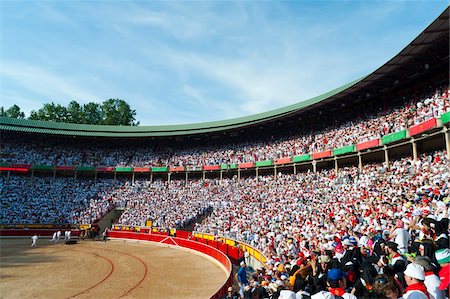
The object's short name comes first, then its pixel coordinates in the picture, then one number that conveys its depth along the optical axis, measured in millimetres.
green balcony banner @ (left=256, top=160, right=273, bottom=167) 35528
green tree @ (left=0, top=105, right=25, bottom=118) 90338
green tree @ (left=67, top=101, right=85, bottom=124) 87625
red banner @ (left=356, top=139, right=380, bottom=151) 23270
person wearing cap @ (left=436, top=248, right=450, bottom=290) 3906
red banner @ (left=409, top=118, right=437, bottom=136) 18053
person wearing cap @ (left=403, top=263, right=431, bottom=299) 3646
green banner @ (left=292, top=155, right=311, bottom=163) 30969
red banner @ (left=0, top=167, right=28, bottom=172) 43094
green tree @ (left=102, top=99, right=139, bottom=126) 90188
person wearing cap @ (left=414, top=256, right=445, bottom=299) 4094
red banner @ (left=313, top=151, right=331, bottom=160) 28516
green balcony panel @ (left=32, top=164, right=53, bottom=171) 45188
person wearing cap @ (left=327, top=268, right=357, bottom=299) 4250
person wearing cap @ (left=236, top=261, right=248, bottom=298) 10931
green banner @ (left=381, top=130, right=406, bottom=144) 20750
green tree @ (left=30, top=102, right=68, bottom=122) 84938
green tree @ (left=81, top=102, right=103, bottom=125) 89375
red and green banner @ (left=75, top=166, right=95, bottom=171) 46591
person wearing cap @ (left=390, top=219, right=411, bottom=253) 7613
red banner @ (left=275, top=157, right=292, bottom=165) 33066
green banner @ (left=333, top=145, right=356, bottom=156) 25906
